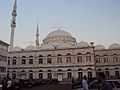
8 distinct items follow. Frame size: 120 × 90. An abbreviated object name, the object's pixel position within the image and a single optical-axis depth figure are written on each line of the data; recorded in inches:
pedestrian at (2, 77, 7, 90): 732.8
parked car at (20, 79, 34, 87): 1087.8
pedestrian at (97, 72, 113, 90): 286.8
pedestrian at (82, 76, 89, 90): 503.2
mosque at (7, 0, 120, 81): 1768.5
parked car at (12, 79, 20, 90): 889.5
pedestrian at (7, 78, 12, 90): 754.6
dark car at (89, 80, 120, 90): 529.3
